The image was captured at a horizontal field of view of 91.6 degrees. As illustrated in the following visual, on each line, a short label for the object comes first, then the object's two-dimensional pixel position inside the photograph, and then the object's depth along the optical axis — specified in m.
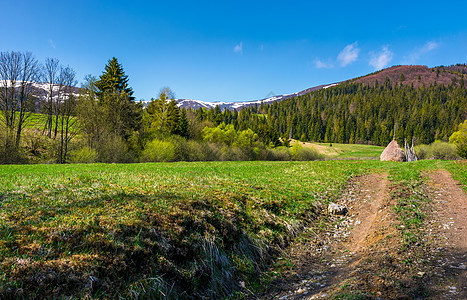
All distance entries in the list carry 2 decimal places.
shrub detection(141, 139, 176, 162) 36.16
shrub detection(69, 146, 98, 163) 29.30
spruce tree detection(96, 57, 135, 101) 38.41
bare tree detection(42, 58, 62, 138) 33.75
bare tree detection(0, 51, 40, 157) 30.11
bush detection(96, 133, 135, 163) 31.68
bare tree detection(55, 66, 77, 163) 33.53
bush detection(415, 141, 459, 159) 64.94
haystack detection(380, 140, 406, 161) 31.40
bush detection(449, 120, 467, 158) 51.34
